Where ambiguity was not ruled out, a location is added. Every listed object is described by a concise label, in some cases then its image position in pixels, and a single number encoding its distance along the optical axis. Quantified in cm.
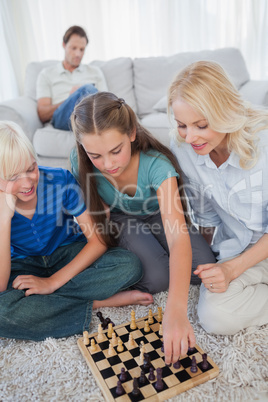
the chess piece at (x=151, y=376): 94
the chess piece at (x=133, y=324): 114
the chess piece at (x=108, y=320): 119
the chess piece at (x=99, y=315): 121
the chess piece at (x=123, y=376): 94
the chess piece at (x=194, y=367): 95
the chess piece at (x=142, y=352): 100
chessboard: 91
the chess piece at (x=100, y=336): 110
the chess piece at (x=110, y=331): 111
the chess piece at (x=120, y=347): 105
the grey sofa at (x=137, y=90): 236
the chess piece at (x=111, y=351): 104
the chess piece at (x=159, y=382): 91
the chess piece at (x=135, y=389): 89
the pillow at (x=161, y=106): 263
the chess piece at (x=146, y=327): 112
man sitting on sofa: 263
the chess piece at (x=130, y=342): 107
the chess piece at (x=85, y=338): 109
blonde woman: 110
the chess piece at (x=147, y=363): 97
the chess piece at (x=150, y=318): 116
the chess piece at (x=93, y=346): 105
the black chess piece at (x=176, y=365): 96
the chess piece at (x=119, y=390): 90
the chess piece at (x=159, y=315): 117
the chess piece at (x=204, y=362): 96
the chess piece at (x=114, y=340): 106
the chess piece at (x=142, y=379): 93
